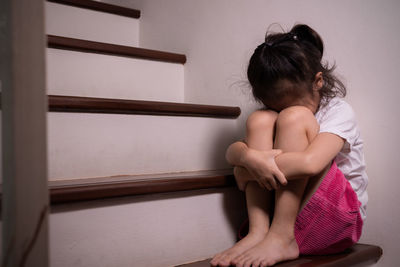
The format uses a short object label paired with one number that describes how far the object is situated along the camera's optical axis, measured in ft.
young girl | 2.55
